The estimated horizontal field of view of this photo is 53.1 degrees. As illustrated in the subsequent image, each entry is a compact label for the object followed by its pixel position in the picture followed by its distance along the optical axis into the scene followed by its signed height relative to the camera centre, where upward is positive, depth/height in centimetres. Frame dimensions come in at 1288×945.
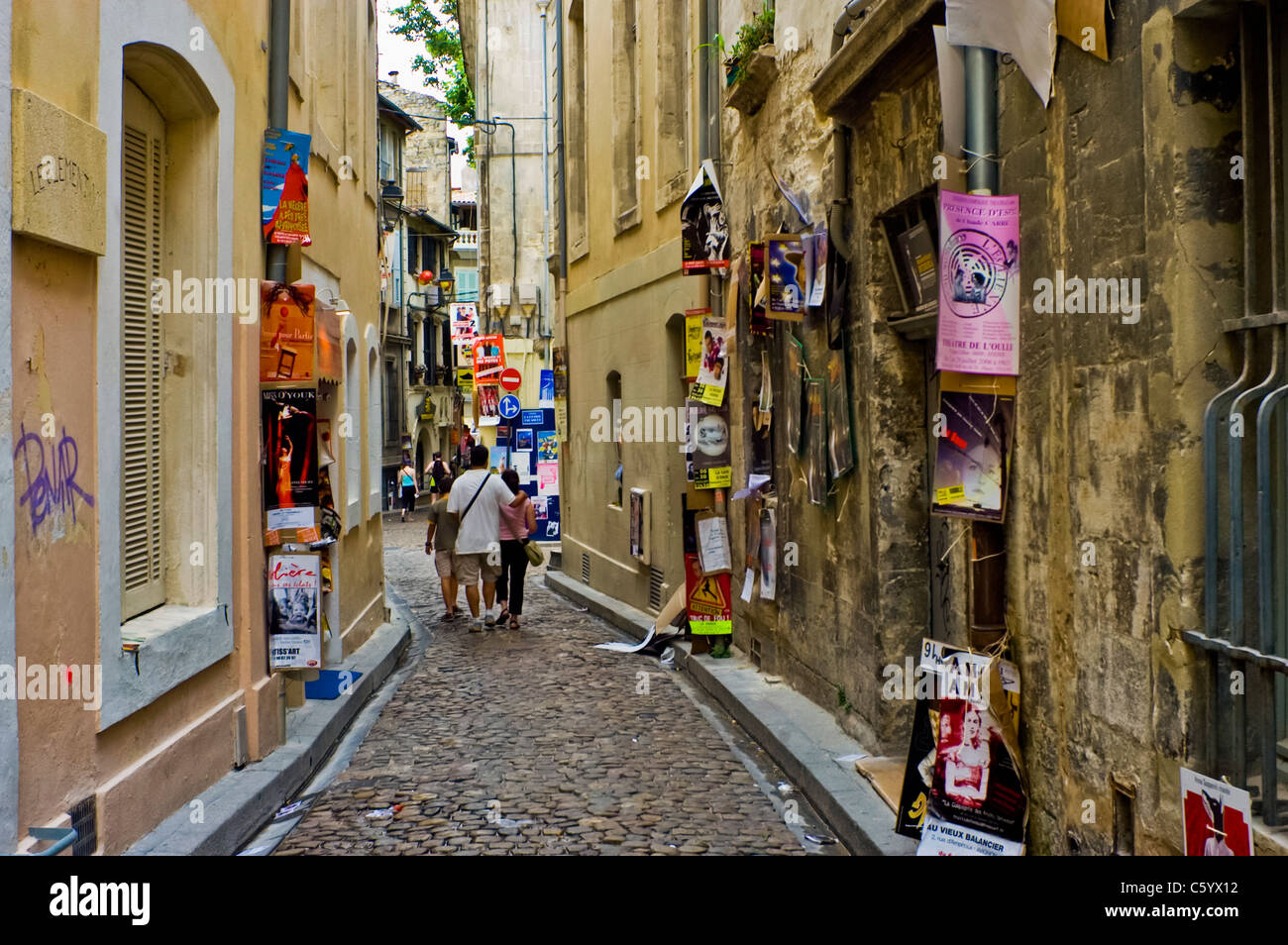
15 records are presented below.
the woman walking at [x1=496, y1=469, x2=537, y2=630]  1322 -76
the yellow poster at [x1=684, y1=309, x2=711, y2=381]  1092 +108
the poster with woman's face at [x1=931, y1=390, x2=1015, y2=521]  518 +3
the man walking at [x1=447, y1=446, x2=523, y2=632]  1309 -46
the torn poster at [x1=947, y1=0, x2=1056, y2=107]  455 +156
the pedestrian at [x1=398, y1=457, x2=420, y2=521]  3756 -42
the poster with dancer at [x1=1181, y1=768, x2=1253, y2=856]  353 -101
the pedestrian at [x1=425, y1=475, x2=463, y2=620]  1356 -81
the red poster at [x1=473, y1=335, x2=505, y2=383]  2339 +205
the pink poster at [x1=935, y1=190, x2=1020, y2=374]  489 +68
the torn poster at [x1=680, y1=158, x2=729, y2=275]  1070 +202
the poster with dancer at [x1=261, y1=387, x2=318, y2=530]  735 +11
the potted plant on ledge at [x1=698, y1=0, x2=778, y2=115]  922 +294
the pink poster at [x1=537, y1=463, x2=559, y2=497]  2170 -14
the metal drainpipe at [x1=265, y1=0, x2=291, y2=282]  753 +239
